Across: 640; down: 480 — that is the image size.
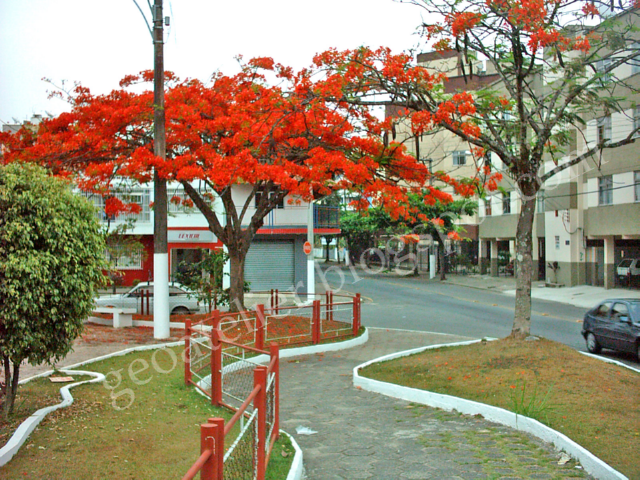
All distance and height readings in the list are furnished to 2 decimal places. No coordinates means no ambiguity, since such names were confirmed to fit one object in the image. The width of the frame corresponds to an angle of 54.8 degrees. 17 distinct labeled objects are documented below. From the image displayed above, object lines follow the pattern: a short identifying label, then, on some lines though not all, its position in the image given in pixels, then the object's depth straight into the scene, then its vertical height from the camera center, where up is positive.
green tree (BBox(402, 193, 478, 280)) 39.00 +1.91
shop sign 35.11 +0.64
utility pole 14.55 +0.85
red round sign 25.52 +0.00
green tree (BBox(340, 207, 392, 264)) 43.16 +1.47
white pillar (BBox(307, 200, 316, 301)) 25.78 -0.82
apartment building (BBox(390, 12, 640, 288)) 27.25 +1.69
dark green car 13.15 -1.77
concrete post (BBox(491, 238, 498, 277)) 42.59 -0.85
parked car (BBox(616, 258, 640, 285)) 28.10 -1.13
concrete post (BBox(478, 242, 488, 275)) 44.41 -0.63
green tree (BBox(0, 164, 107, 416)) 6.35 -0.19
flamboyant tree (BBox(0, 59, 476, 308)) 14.14 +2.55
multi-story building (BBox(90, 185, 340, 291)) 32.62 +0.60
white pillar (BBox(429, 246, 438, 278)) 43.69 -1.30
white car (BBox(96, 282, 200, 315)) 21.11 -1.92
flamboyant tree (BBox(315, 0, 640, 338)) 11.10 +3.24
